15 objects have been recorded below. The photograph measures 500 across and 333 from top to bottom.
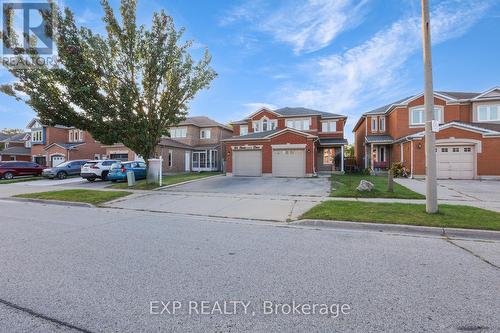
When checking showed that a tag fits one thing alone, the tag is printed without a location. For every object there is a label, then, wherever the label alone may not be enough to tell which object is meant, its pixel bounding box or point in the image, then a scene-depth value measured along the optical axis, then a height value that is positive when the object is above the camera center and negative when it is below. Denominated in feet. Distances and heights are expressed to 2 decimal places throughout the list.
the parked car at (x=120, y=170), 63.01 -0.92
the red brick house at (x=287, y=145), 71.36 +5.97
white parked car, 67.92 -0.89
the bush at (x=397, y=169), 68.09 -1.66
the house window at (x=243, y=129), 104.02 +14.64
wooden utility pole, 24.71 +4.47
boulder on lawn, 39.64 -3.63
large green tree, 43.47 +15.91
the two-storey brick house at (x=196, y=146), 98.96 +8.14
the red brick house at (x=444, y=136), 60.34 +7.05
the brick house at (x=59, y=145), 109.60 +9.65
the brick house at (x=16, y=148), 137.60 +11.07
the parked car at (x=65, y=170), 76.79 -0.94
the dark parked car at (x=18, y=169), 81.92 -0.55
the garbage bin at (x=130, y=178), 54.10 -2.51
